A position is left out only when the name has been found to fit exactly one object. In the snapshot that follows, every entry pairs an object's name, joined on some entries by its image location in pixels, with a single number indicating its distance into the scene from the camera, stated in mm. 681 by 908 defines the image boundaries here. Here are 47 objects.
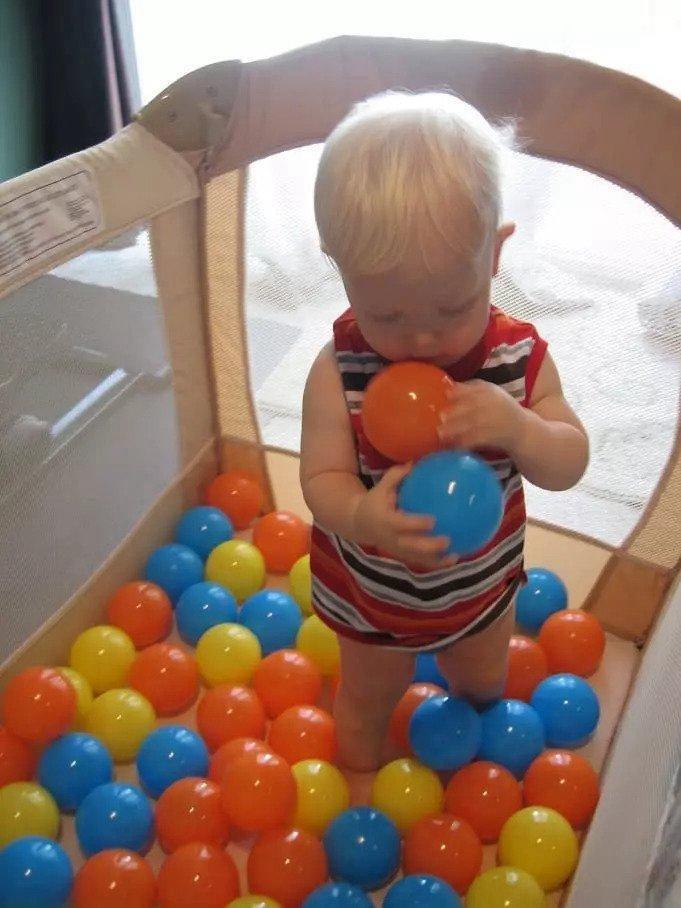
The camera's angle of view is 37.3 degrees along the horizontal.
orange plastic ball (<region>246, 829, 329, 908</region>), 873
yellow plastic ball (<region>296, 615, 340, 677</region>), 1103
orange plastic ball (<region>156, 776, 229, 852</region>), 911
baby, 614
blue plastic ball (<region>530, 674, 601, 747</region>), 1015
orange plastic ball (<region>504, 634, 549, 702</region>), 1068
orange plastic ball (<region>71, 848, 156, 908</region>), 850
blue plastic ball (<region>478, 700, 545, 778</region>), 989
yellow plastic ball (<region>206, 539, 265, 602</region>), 1210
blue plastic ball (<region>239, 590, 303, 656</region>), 1141
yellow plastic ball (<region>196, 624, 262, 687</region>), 1088
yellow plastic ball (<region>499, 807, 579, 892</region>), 894
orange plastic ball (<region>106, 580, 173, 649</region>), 1144
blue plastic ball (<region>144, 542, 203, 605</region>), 1203
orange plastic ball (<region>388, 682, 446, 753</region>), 1020
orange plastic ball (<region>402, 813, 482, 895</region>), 885
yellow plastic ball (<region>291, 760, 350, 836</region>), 939
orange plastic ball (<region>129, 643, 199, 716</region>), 1063
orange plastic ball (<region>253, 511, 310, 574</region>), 1250
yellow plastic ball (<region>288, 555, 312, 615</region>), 1196
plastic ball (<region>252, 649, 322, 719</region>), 1062
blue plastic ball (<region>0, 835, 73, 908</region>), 841
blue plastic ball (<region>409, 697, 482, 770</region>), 961
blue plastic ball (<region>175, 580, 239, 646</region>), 1149
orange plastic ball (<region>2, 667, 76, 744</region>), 976
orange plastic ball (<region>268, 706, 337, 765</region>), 1001
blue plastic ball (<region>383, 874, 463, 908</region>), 831
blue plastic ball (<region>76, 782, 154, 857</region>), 911
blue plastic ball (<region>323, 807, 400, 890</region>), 885
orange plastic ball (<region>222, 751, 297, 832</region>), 901
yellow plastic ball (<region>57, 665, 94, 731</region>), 1042
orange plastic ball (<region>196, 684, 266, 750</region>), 1020
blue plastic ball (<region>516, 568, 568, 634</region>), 1153
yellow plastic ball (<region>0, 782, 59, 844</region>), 911
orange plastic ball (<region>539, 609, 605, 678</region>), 1094
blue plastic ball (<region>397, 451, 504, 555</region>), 661
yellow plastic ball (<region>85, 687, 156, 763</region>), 1017
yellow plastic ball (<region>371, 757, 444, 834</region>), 943
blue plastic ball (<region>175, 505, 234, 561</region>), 1256
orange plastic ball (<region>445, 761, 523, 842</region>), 939
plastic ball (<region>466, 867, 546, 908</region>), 844
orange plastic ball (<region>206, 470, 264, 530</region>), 1298
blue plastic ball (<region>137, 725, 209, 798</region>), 970
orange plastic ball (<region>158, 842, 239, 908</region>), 856
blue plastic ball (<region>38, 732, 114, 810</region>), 963
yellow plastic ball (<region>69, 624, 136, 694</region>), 1090
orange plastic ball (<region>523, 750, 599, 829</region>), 943
